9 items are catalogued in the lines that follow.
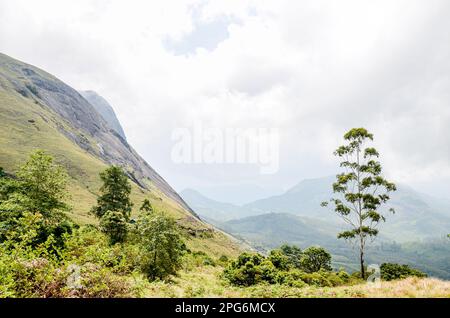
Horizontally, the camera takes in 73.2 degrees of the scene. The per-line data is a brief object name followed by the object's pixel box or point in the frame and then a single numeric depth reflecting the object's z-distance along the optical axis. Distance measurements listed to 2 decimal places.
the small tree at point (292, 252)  58.64
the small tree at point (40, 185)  27.80
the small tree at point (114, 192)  43.62
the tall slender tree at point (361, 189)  34.03
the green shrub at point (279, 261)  34.23
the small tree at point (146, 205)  51.18
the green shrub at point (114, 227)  33.78
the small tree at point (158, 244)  21.98
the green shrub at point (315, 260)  49.88
